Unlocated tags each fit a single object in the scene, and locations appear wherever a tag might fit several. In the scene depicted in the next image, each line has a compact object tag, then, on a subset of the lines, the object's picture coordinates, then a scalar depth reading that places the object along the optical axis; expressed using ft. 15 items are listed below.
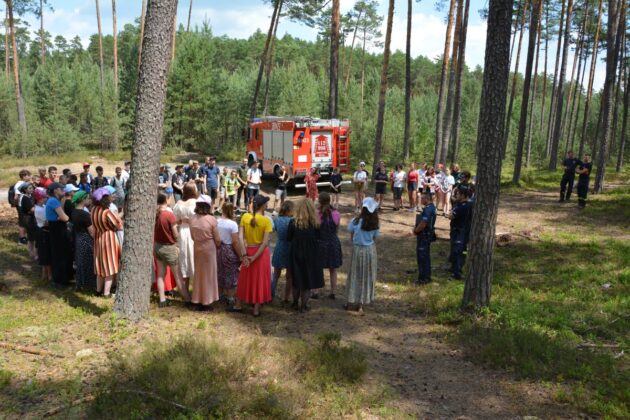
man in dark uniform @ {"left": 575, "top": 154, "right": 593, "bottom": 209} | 50.37
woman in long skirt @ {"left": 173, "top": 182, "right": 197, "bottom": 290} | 23.80
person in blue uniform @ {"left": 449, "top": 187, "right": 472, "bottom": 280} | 29.30
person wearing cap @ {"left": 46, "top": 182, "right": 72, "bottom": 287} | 26.16
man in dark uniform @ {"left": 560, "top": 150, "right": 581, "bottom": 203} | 52.16
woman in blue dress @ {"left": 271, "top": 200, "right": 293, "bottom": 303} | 23.34
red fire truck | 60.70
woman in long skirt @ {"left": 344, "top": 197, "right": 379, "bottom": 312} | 22.89
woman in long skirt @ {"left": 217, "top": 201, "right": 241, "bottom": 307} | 22.74
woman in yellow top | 21.89
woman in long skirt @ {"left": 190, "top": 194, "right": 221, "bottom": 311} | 22.04
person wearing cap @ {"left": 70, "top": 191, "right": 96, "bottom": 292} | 24.27
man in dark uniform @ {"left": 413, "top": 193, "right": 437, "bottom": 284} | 27.30
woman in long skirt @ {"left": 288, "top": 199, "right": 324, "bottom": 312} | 22.26
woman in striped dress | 23.18
